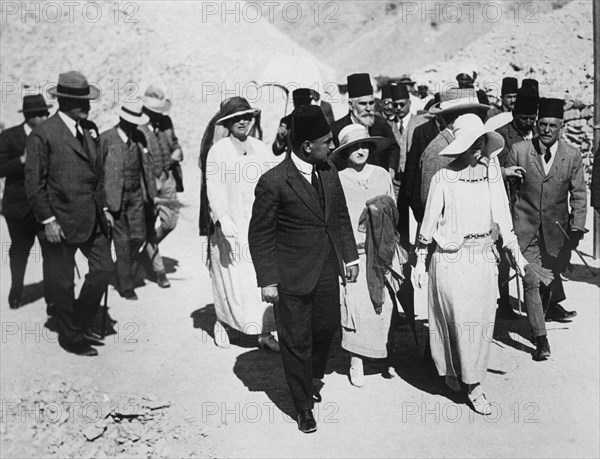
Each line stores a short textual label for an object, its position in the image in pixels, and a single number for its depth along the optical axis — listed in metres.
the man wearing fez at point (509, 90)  10.05
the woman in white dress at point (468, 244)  6.12
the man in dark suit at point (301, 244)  5.83
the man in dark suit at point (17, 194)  9.34
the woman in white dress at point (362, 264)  6.70
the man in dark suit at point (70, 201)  7.52
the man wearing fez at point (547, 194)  7.70
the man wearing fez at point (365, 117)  7.66
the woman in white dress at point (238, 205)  7.59
